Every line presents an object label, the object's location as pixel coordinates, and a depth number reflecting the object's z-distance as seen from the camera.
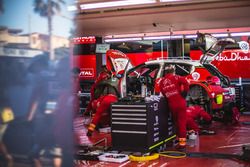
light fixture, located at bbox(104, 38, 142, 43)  13.88
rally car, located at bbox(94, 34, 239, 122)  9.02
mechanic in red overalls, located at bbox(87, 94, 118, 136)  7.20
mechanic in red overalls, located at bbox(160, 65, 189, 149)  6.43
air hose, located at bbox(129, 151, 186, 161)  5.73
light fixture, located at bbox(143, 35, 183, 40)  13.27
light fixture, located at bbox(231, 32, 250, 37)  12.52
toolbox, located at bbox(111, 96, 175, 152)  5.83
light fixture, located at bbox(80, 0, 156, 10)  7.94
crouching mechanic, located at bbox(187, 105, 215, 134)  7.34
